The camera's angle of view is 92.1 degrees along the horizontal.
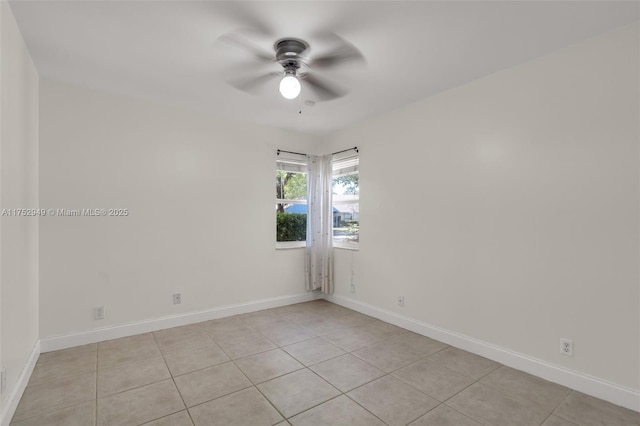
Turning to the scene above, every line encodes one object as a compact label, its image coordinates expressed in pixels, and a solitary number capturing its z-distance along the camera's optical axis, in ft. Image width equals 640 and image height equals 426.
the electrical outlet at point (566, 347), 7.53
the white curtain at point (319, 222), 15.06
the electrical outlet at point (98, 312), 10.17
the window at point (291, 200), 15.02
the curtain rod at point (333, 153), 13.78
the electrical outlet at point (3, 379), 5.76
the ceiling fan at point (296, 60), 6.95
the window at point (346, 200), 14.28
